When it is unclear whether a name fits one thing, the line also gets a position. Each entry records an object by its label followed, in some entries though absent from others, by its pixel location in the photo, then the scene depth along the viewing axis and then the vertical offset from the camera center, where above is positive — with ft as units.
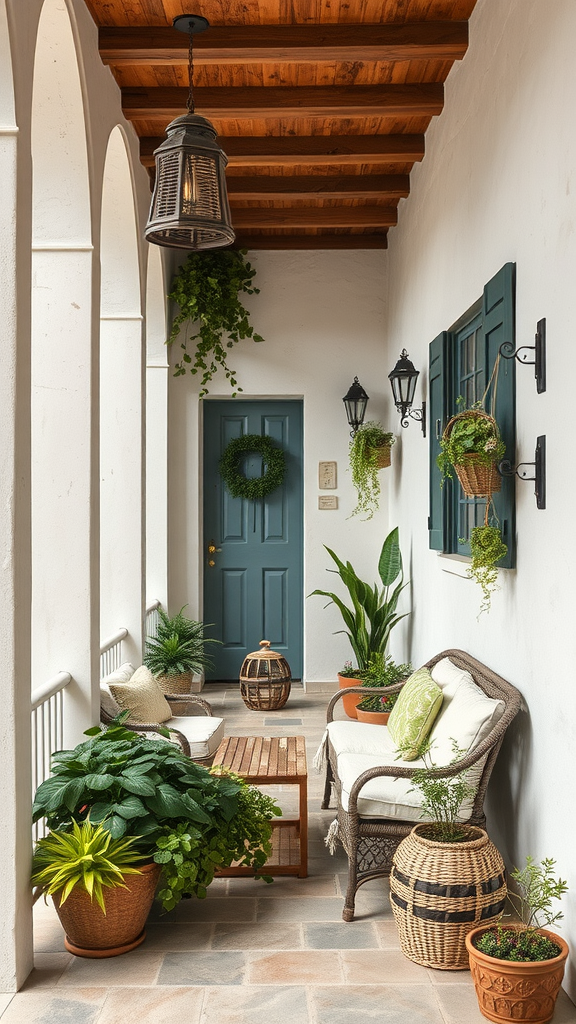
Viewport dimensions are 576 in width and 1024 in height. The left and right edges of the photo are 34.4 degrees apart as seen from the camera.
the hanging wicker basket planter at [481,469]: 10.19 +0.47
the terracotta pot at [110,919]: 9.16 -4.07
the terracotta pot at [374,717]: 16.98 -3.78
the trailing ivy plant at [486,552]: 10.47 -0.47
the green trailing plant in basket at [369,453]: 21.26 +1.33
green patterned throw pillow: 11.48 -2.59
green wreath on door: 23.84 +1.09
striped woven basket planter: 8.87 -3.71
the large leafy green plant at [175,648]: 20.30 -3.04
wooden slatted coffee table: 11.40 -3.29
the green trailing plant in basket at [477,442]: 10.16 +0.76
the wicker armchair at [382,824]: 9.80 -3.46
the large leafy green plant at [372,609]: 20.03 -2.15
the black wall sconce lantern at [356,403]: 22.62 +2.63
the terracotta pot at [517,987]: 7.78 -4.04
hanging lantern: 9.45 +3.37
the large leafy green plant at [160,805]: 9.53 -3.10
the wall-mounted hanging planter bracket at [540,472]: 9.17 +0.39
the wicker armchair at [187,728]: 12.92 -3.37
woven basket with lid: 20.88 -3.84
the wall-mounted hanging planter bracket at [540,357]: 9.21 +1.53
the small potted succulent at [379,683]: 17.12 -3.55
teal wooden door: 24.17 -0.85
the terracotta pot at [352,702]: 19.42 -4.01
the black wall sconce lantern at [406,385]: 17.79 +2.45
